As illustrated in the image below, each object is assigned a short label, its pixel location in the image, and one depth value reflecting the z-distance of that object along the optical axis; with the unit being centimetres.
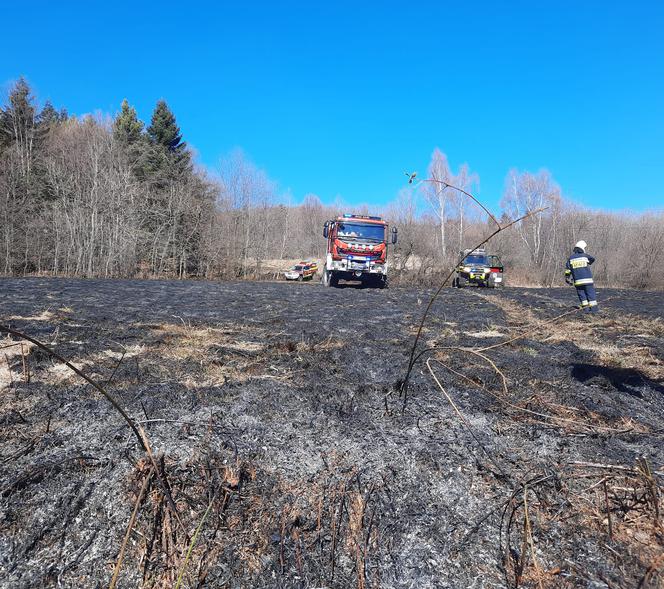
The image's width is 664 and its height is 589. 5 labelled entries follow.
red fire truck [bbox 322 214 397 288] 1595
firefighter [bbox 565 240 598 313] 923
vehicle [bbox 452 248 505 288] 1830
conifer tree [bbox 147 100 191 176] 2938
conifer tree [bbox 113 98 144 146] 2934
